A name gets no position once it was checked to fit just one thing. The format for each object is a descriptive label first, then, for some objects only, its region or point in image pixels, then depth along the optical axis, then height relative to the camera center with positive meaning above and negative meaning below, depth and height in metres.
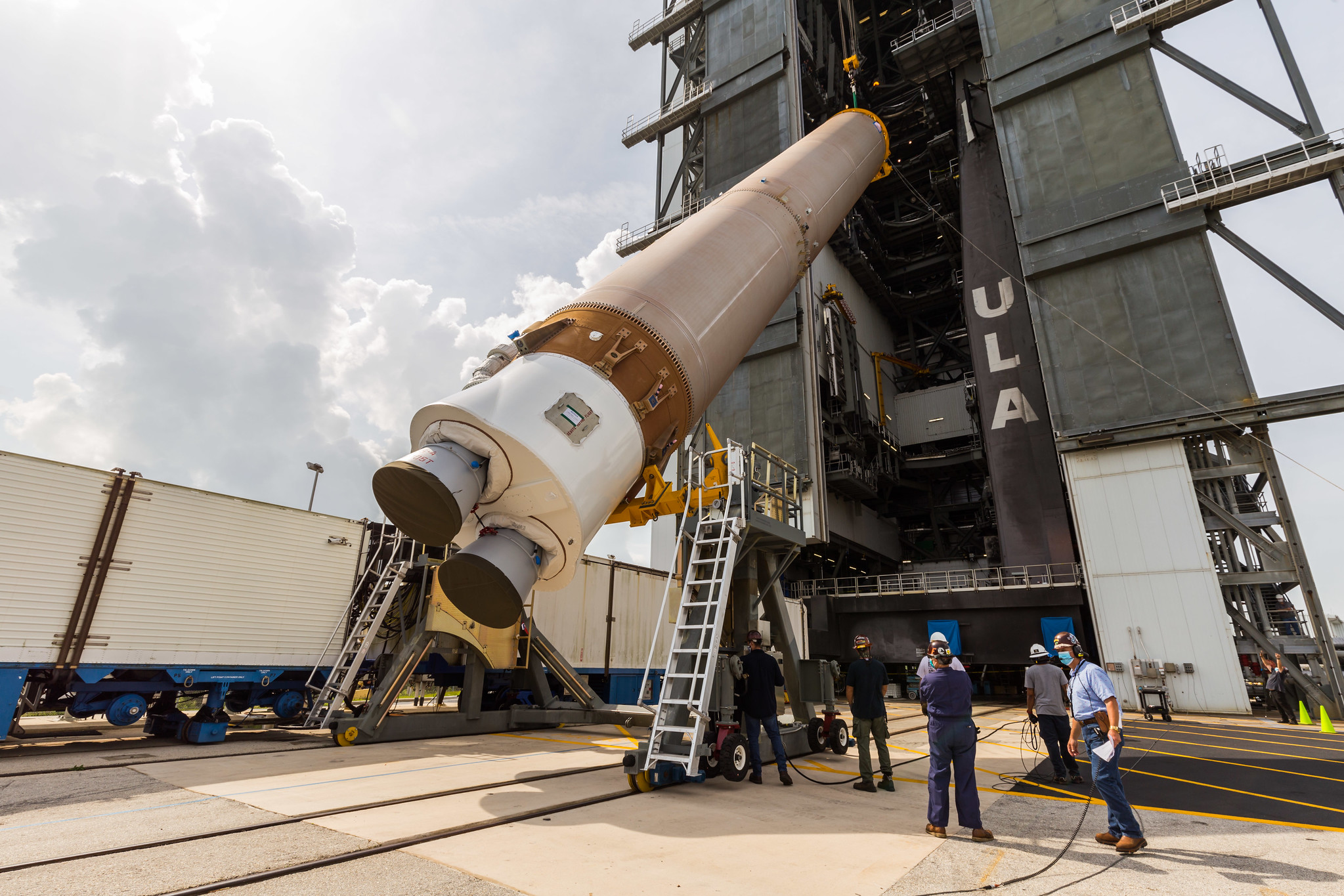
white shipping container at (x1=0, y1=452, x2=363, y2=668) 8.30 +1.27
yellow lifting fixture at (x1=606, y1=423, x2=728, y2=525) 7.86 +2.03
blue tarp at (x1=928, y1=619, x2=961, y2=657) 21.22 +1.14
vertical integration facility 16.61 +10.92
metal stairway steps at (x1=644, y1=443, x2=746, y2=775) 6.50 +0.30
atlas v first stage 5.79 +2.46
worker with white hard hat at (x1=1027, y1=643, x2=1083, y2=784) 7.49 -0.47
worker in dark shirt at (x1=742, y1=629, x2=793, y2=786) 7.00 -0.37
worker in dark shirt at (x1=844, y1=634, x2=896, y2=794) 6.92 -0.38
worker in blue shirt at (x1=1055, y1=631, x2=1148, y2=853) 4.63 -0.48
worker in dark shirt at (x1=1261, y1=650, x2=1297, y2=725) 14.88 -0.46
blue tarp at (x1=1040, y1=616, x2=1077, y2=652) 19.19 +1.19
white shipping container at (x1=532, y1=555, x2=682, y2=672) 14.34 +1.15
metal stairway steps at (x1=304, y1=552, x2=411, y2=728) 10.60 +0.22
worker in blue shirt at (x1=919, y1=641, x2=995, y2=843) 4.96 -0.62
